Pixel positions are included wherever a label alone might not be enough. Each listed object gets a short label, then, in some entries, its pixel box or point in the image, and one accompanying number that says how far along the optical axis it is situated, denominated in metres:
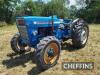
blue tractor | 2.53
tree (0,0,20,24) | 13.01
